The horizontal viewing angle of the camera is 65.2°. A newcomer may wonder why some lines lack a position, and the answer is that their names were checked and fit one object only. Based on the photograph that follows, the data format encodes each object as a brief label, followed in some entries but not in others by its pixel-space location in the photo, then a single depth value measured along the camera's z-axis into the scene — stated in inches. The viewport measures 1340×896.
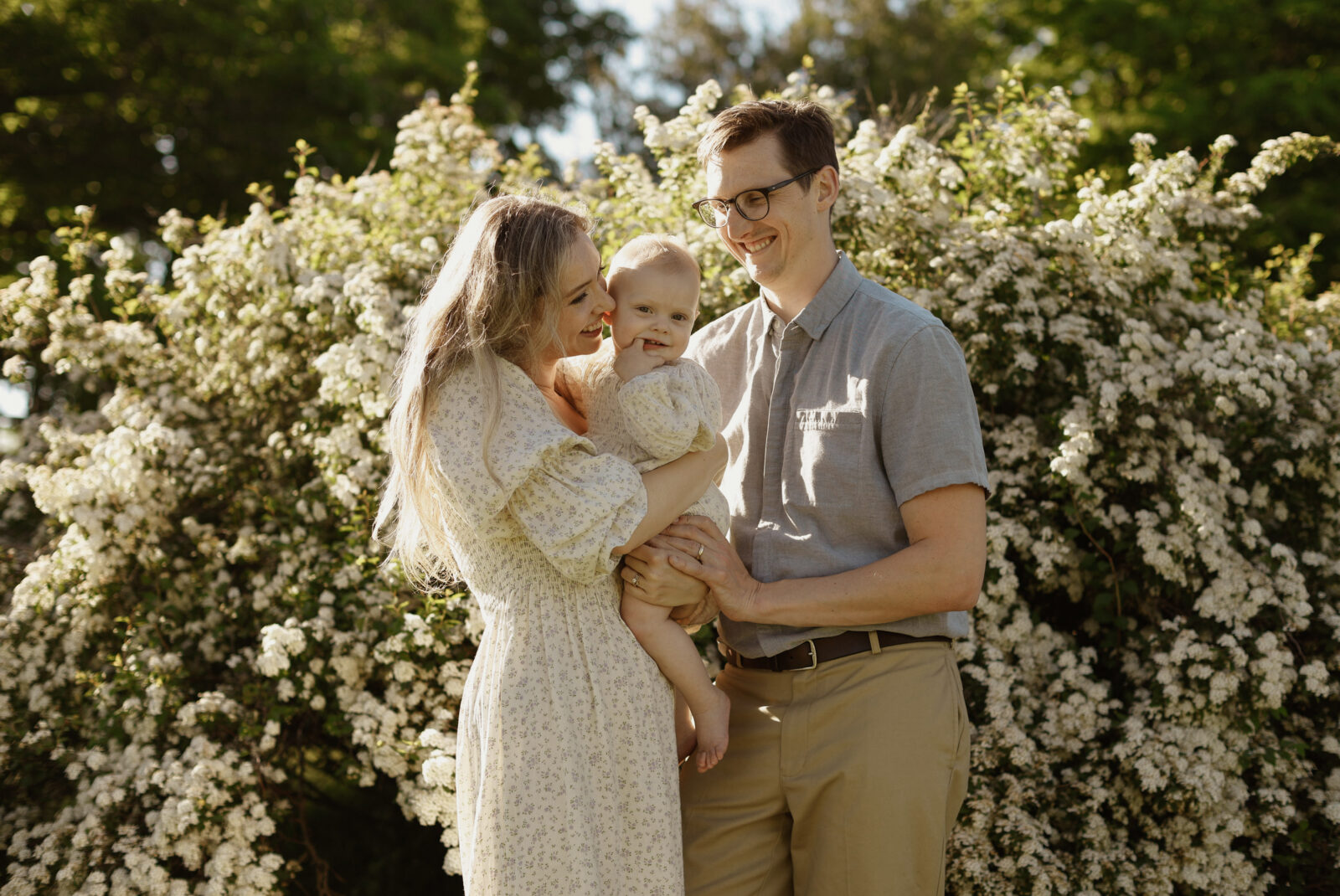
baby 88.8
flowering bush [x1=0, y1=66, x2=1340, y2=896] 135.8
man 90.1
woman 81.7
